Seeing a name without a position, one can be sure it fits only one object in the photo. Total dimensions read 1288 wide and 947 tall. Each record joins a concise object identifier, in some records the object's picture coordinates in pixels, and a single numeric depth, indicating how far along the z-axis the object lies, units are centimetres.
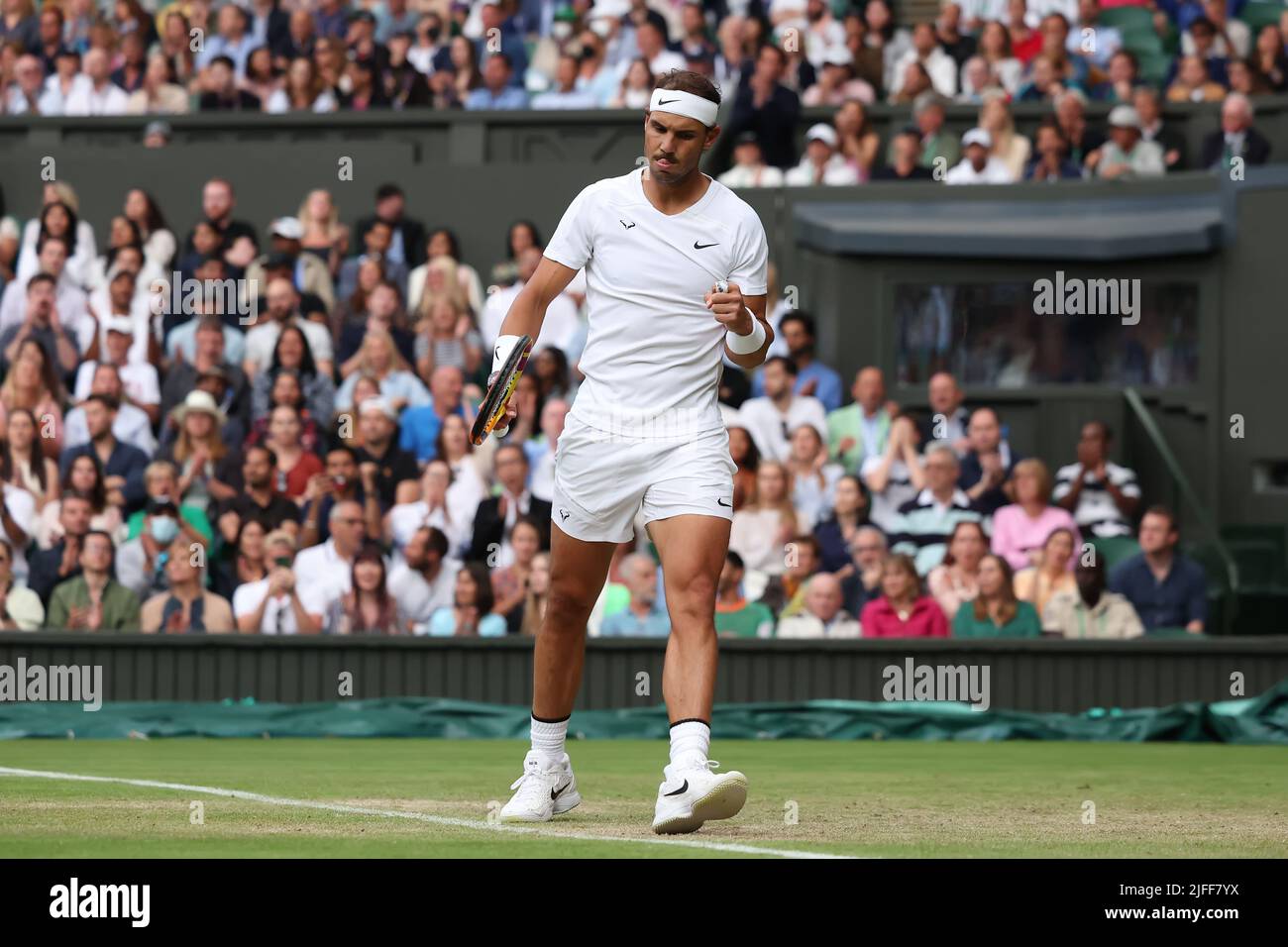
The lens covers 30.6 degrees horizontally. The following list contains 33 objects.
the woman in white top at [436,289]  1608
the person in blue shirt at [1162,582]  1367
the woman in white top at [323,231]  1689
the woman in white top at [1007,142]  1703
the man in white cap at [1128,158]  1705
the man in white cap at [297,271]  1655
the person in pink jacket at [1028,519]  1395
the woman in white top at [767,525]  1389
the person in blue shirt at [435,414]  1516
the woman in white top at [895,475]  1450
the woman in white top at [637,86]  1811
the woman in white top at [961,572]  1338
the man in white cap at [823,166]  1738
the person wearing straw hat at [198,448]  1499
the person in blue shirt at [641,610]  1329
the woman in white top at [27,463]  1495
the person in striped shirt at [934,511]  1415
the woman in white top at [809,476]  1435
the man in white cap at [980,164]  1717
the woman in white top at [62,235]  1692
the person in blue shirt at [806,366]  1540
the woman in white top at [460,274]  1636
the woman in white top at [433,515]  1434
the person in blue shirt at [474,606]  1349
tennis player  723
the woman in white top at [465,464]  1450
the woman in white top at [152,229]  1686
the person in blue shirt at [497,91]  1881
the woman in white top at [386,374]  1549
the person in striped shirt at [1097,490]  1455
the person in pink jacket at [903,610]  1315
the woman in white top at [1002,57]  1816
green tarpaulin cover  1213
